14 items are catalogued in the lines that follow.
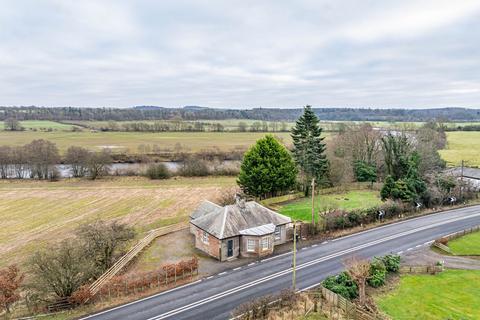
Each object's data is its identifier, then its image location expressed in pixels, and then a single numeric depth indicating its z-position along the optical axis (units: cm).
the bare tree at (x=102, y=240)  2700
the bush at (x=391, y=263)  2562
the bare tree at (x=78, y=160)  7144
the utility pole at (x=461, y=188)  4602
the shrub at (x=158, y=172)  7056
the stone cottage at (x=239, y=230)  3008
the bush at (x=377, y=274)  2347
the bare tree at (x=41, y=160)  7112
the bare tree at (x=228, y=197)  4581
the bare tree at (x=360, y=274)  2091
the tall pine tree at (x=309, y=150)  5016
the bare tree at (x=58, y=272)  2217
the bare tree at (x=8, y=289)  2073
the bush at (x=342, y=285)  2191
